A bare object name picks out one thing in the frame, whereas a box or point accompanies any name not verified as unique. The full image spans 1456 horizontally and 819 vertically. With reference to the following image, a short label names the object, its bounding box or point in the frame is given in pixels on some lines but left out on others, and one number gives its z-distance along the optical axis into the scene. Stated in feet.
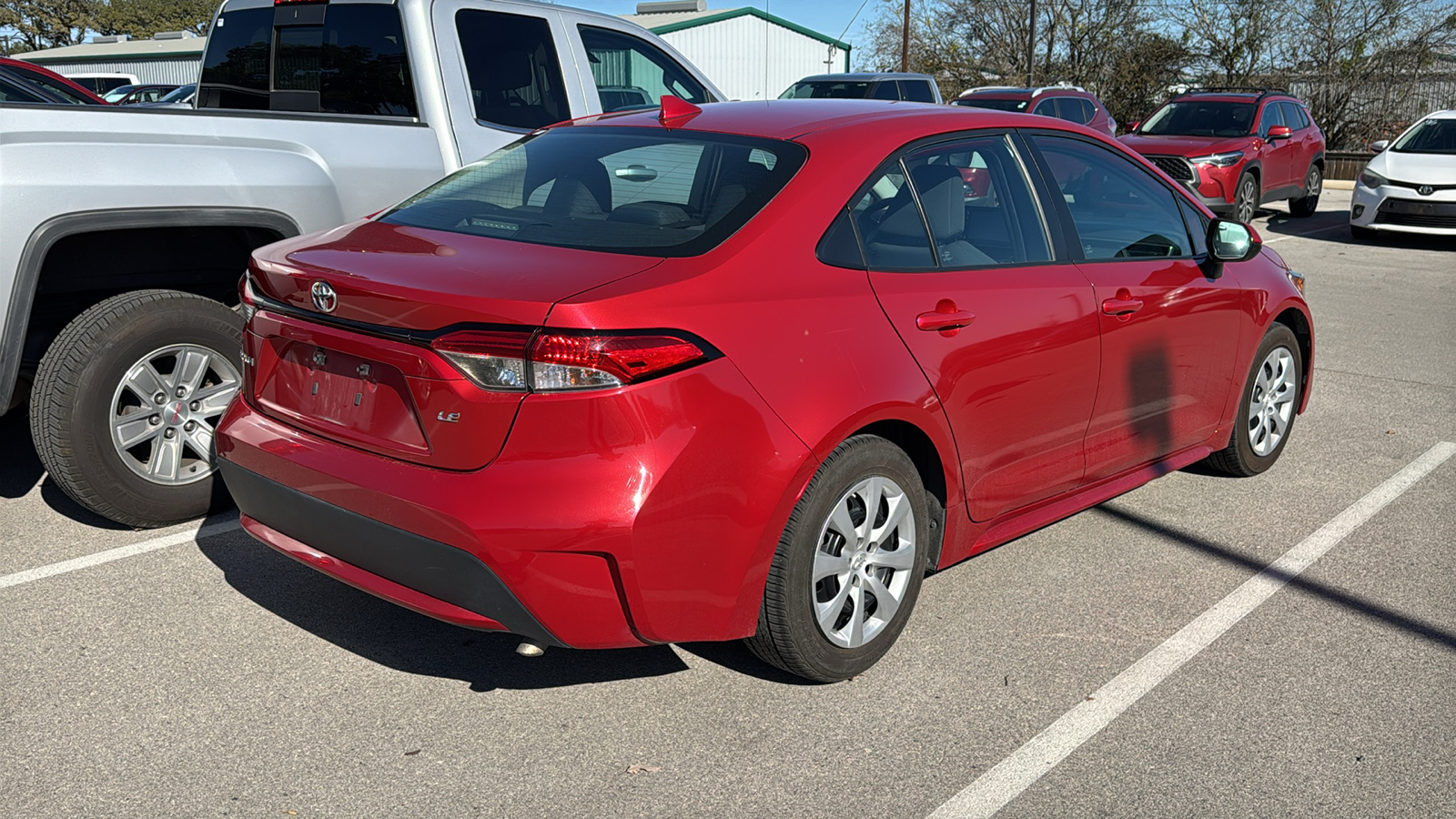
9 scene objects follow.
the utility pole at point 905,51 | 132.77
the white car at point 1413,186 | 46.93
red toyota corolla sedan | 9.51
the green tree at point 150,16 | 220.02
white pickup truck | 13.61
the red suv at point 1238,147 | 50.14
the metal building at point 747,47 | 133.39
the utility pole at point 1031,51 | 116.06
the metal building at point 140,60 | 161.38
